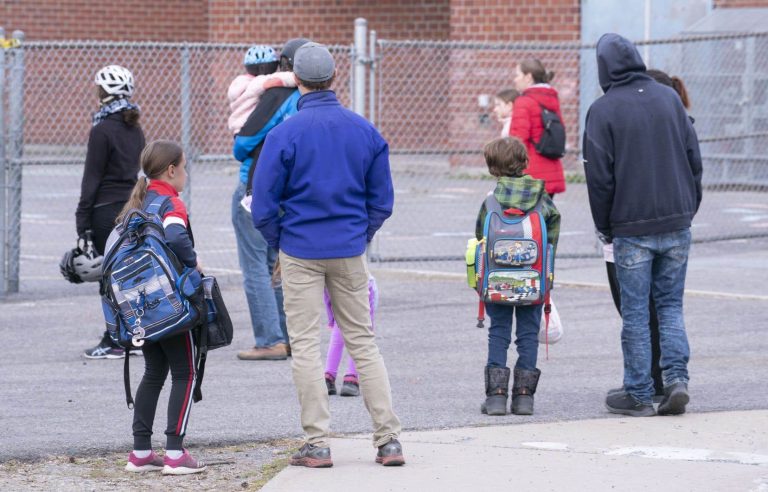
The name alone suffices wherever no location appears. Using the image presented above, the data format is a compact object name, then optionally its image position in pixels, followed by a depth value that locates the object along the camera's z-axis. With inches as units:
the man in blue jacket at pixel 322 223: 478.0
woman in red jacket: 839.1
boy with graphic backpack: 565.9
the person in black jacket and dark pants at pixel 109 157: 687.1
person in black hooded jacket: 556.7
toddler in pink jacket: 676.1
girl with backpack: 492.1
